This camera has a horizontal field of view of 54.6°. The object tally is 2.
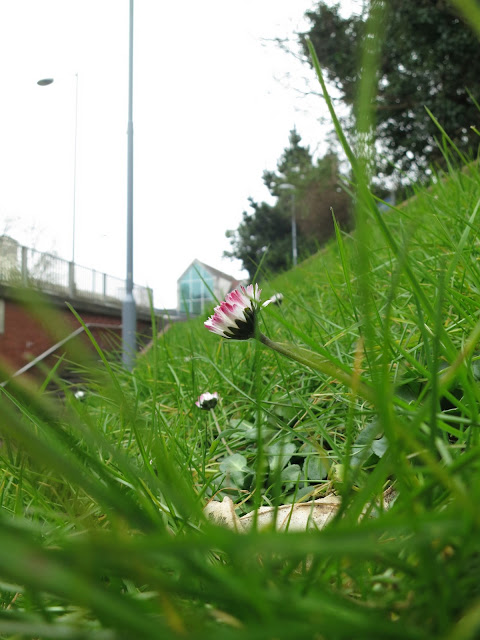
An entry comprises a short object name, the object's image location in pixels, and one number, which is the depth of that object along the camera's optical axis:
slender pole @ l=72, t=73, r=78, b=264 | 13.97
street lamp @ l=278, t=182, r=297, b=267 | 12.26
